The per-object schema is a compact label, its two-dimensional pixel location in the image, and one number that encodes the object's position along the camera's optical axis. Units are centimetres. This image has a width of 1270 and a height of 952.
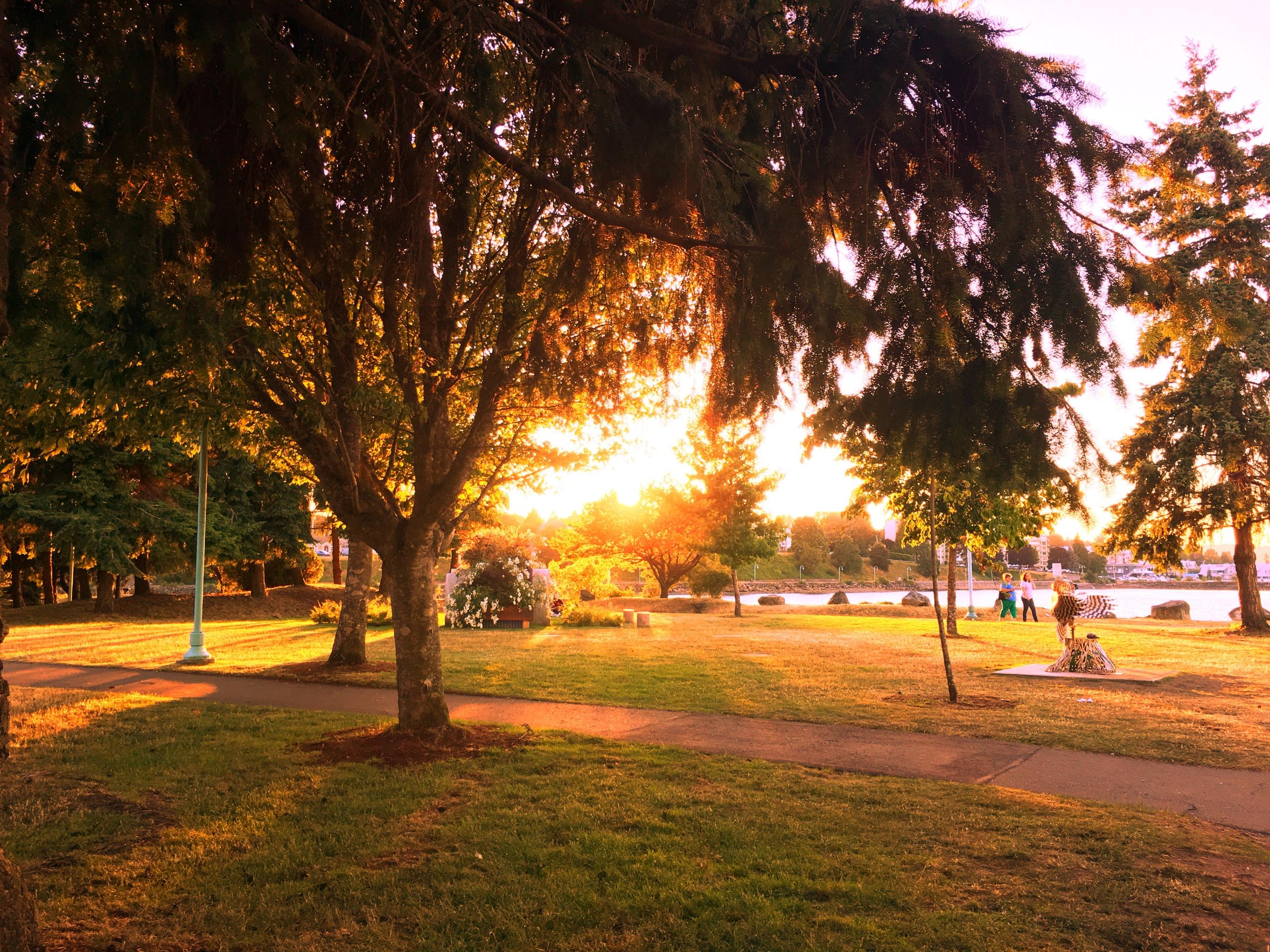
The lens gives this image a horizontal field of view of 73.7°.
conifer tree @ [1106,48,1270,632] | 2098
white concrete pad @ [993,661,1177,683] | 1278
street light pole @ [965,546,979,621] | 3117
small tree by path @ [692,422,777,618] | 3200
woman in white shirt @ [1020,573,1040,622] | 2978
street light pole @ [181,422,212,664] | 1439
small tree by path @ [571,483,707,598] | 3925
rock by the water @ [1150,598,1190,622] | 3034
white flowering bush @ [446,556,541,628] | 2381
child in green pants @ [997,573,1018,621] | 3053
